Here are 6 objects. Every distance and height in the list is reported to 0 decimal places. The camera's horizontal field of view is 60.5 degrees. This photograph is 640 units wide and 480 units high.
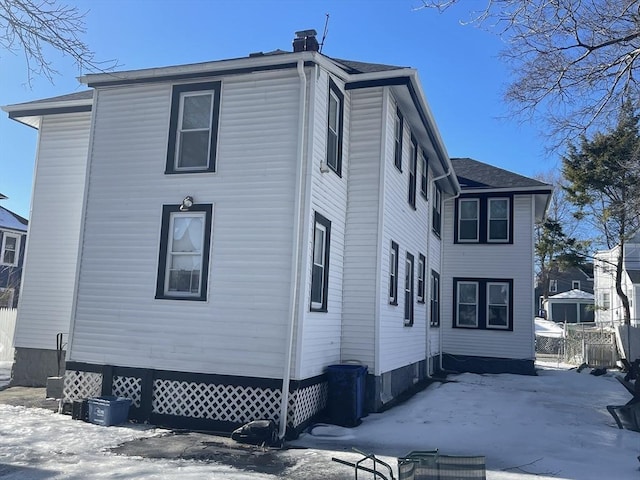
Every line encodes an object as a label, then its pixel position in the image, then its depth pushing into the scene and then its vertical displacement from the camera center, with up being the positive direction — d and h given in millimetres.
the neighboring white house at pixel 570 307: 43938 +1285
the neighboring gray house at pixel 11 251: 27812 +2275
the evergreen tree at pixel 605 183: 11172 +4955
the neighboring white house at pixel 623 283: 25977 +2136
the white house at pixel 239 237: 8906 +1217
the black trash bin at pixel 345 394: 9508 -1443
